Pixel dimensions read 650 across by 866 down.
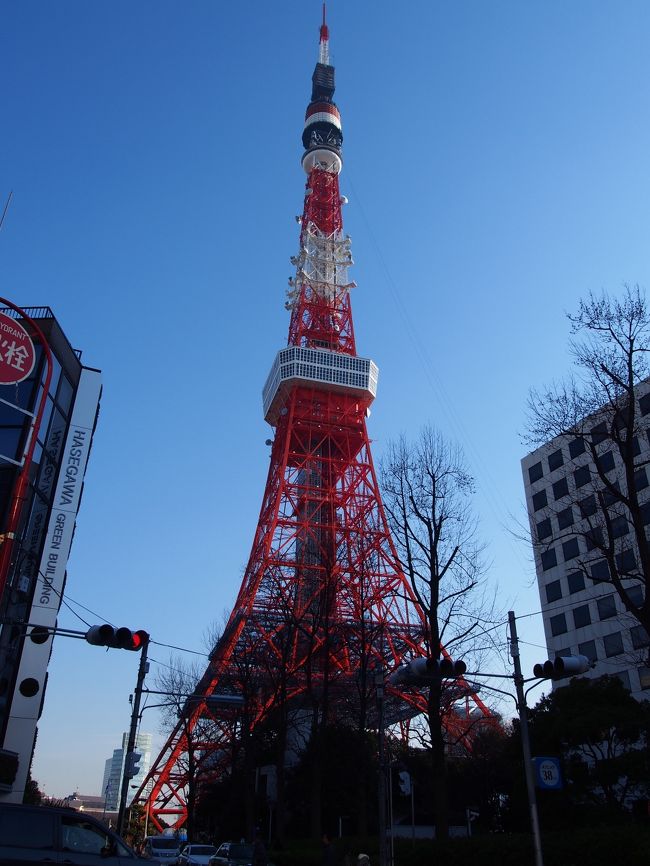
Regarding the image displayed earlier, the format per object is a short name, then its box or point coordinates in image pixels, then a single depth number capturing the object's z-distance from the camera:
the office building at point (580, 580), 36.25
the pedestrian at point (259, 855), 15.30
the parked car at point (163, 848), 25.22
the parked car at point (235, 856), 19.80
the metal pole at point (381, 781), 13.53
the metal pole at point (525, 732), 12.45
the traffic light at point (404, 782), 16.48
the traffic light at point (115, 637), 12.90
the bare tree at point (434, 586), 16.14
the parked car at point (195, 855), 20.94
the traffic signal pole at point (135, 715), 18.41
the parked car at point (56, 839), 8.12
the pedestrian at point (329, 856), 13.24
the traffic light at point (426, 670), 13.17
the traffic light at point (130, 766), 19.11
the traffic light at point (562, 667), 13.47
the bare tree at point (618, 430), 13.77
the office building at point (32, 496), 20.03
